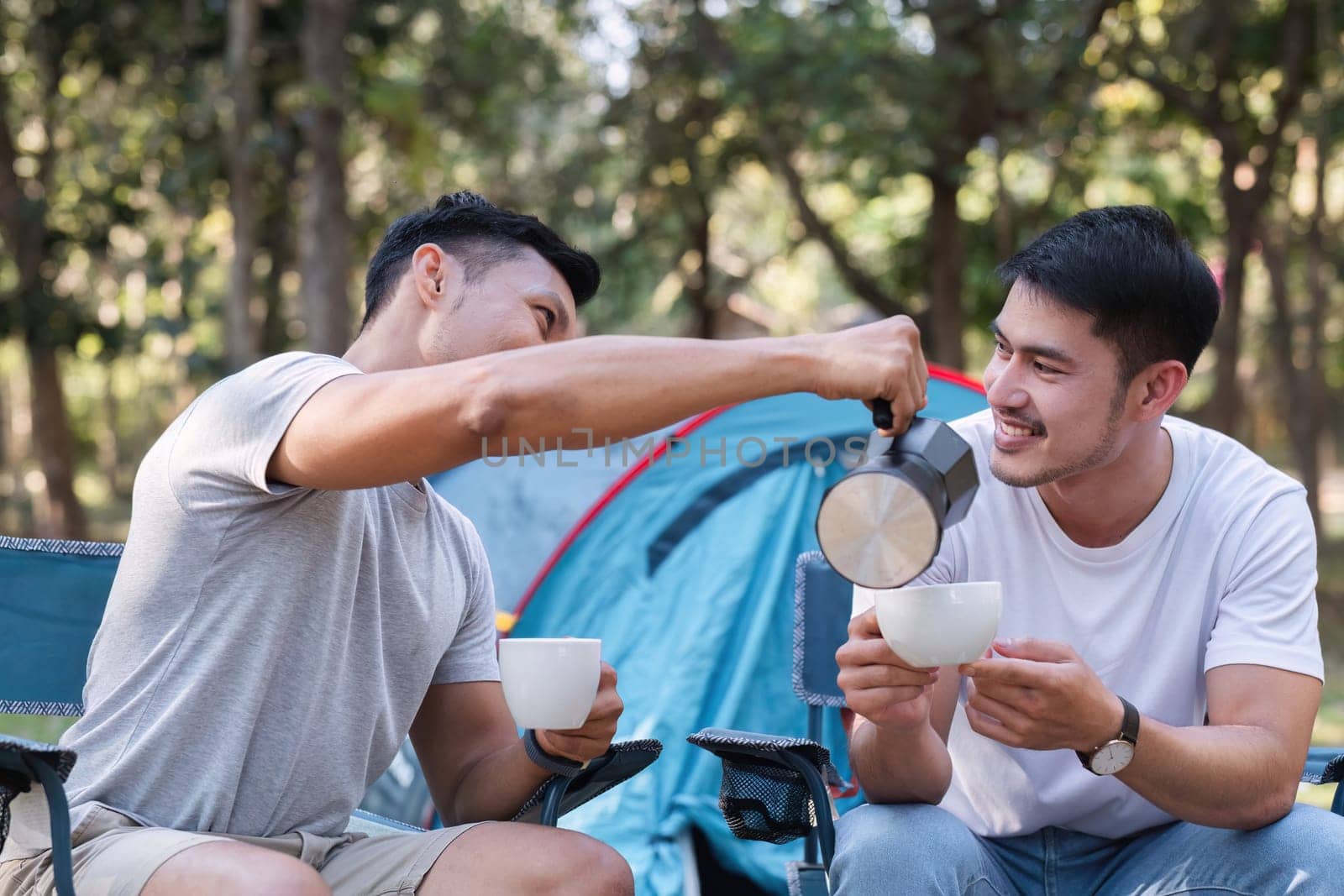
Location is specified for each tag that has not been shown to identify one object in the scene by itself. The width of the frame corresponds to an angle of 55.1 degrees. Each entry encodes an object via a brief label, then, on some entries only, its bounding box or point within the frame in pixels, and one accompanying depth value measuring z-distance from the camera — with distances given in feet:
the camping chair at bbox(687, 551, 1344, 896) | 6.92
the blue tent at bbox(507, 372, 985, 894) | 11.35
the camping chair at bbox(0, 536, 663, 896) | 7.82
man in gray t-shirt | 4.90
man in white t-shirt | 6.19
